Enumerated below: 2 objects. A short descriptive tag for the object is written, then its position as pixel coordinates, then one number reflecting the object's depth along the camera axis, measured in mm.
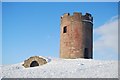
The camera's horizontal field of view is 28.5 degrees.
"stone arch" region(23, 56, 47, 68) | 26131
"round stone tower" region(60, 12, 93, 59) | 27078
